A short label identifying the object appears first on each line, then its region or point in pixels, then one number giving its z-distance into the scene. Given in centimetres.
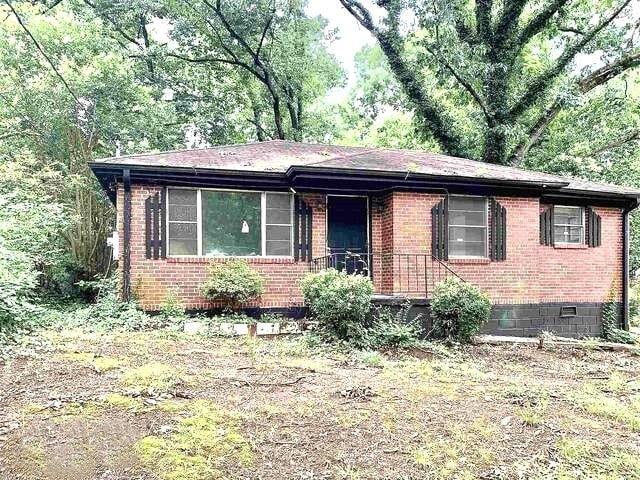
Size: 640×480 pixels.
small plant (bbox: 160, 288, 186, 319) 866
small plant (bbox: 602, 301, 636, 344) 1112
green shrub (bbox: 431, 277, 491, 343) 794
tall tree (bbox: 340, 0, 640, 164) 1605
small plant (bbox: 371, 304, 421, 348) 752
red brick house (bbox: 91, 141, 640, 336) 891
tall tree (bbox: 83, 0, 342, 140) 1708
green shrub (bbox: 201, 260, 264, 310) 878
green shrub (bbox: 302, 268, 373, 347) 725
